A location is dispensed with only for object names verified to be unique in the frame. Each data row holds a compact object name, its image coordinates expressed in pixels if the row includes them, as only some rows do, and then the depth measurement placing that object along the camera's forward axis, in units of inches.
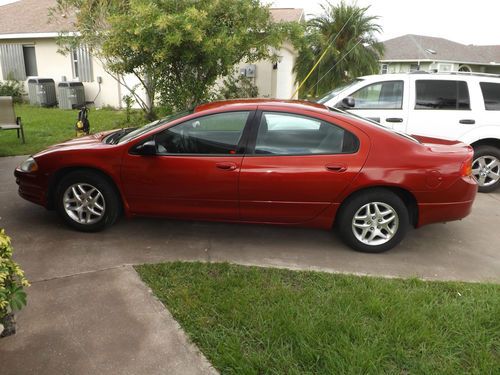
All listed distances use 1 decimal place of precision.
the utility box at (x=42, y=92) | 595.2
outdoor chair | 348.2
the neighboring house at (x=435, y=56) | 1363.2
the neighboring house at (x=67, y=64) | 542.3
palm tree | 540.4
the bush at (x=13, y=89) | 630.5
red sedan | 158.1
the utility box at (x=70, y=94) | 577.9
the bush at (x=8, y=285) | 82.6
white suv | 250.5
